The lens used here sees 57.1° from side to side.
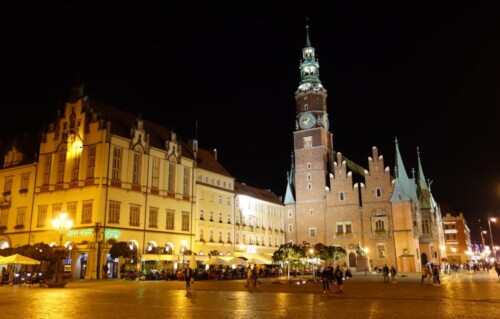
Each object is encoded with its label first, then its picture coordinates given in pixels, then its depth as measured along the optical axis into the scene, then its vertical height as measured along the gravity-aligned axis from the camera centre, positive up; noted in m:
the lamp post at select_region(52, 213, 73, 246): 34.28 +3.40
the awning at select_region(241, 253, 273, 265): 56.21 +0.88
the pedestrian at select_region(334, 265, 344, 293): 27.16 -0.69
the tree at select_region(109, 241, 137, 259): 42.72 +1.58
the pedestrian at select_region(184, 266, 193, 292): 28.22 -0.67
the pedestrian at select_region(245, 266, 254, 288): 33.09 -0.75
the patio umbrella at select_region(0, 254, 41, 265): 35.97 +0.63
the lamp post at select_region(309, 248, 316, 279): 51.11 +1.40
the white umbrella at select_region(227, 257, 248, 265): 51.75 +0.60
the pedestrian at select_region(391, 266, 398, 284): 40.32 -0.59
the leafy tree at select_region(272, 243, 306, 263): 47.41 +1.22
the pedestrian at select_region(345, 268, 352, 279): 46.81 -0.79
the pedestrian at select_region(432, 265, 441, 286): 35.06 -0.68
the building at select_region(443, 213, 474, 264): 132.75 +7.67
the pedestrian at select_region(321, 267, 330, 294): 27.43 -0.83
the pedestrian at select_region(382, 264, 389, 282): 40.52 -0.50
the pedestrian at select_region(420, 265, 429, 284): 36.54 -0.48
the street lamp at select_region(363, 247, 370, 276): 71.81 +0.82
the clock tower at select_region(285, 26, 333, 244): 79.06 +17.81
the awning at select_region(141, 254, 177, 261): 47.31 +1.03
